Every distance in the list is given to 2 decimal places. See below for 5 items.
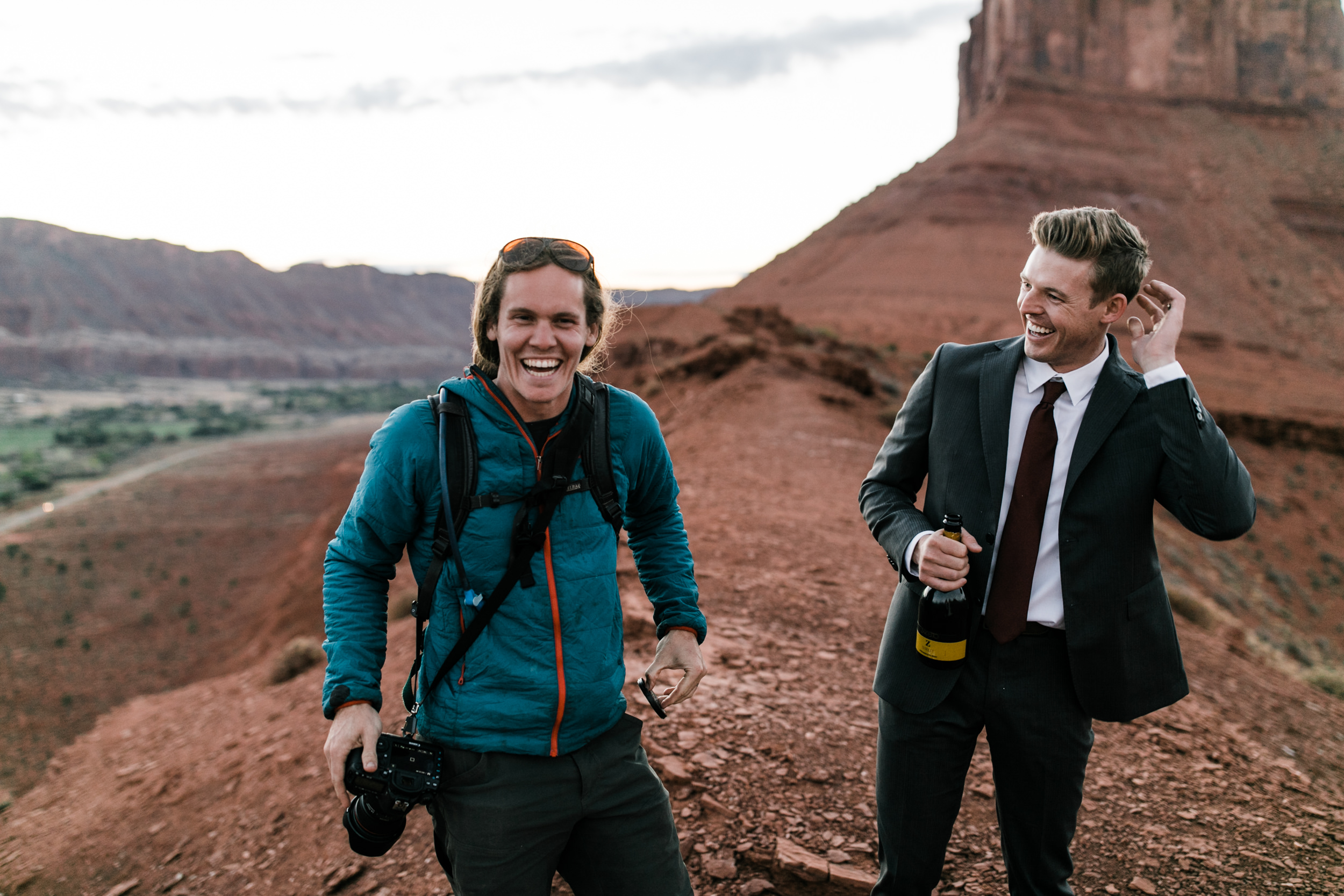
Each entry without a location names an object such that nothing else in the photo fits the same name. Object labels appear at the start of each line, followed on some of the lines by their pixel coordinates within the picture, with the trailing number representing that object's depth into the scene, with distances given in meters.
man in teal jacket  1.73
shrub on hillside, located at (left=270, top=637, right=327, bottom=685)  7.93
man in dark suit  1.89
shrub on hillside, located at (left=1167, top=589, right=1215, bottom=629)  7.71
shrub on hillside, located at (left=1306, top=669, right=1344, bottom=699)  6.87
